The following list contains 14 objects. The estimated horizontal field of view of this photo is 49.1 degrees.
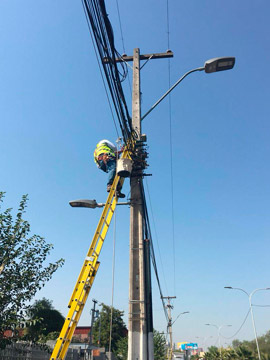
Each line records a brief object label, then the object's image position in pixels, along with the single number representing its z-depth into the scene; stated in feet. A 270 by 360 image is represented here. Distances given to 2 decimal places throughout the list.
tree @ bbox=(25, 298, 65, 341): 23.11
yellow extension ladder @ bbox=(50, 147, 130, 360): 18.02
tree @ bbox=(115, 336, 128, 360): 124.17
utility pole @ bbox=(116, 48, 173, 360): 22.00
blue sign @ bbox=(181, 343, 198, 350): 199.13
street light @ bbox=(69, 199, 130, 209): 25.87
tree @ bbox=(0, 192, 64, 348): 21.74
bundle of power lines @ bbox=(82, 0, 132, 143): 17.88
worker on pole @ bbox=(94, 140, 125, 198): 28.54
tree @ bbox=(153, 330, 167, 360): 136.93
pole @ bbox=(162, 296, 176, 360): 116.66
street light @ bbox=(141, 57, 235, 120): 24.71
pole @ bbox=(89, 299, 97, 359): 71.55
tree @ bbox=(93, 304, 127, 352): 148.87
